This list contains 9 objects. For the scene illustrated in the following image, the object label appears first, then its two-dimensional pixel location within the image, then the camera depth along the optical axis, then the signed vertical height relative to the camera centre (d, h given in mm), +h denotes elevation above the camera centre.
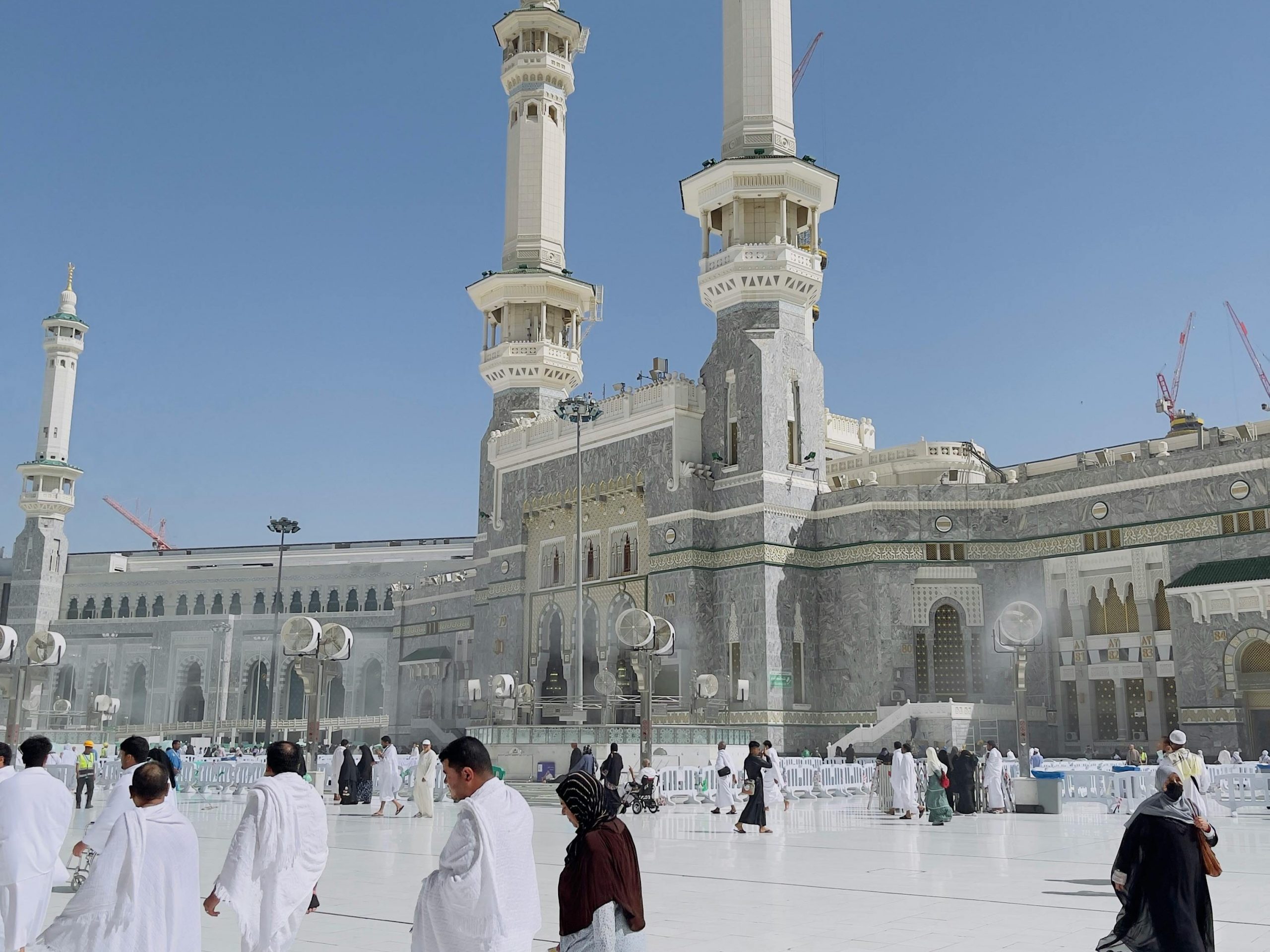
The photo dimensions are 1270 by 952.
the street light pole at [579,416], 31605 +9250
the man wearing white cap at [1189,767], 9758 -208
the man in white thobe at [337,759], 23625 -263
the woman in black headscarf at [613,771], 20219 -385
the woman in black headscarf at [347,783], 23156 -682
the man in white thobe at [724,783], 20266 -586
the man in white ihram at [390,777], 20547 -511
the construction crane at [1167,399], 75875 +21192
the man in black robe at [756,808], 16766 -805
